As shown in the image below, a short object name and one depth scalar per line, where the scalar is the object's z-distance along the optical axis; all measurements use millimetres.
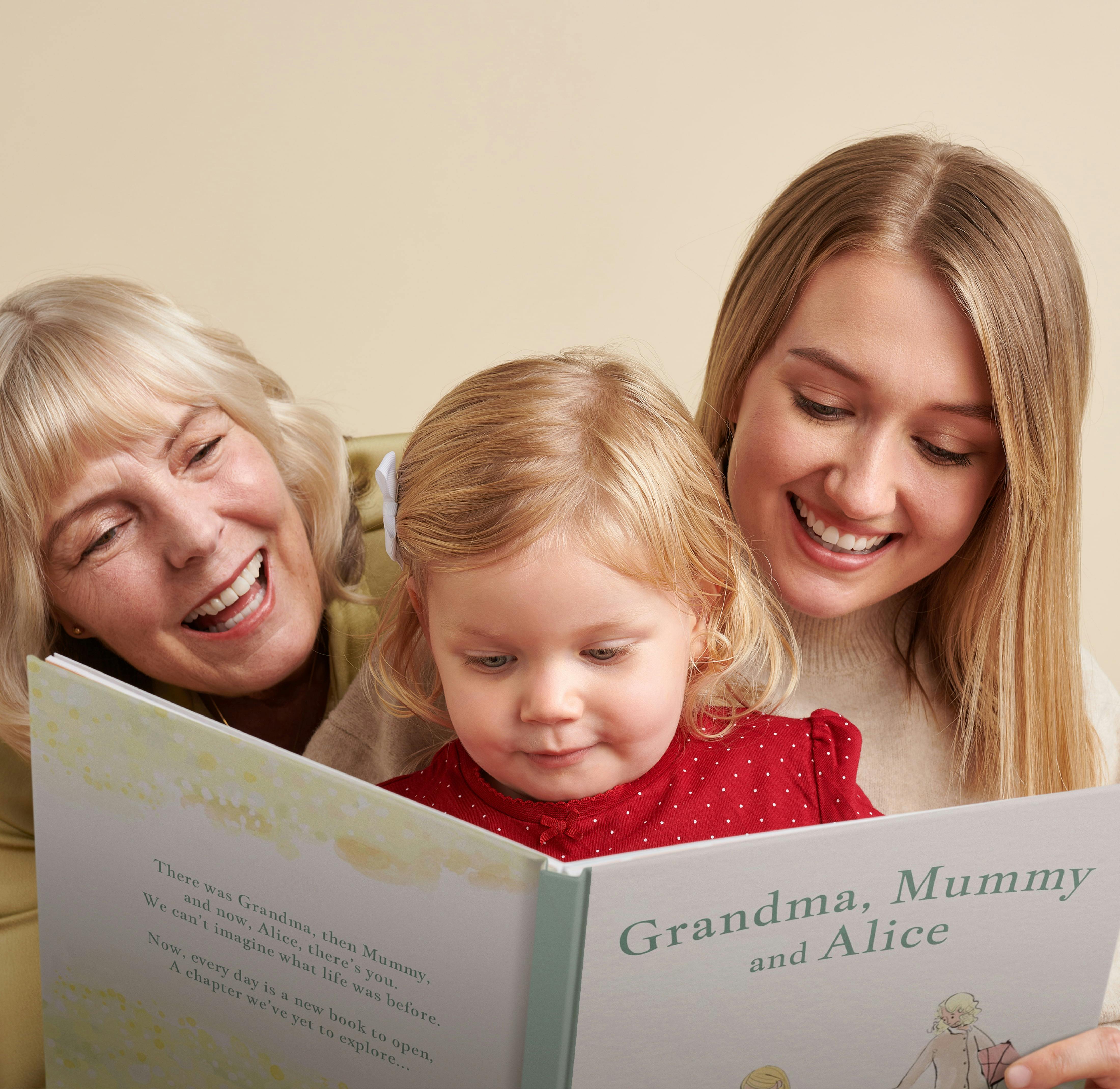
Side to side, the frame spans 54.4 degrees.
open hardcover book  830
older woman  1354
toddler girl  1099
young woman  1187
